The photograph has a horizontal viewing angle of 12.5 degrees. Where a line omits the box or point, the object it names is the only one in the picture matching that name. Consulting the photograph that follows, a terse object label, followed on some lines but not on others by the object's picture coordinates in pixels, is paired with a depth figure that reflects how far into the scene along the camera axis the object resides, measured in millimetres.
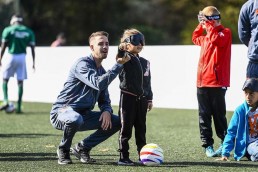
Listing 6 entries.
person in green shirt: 25177
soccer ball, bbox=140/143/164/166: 13004
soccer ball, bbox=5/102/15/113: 25007
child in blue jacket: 13473
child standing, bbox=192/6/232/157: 14710
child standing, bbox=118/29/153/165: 13175
